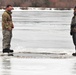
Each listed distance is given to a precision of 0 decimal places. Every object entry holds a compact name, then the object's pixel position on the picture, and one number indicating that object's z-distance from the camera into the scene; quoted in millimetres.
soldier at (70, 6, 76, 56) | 15141
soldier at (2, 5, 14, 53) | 15008
